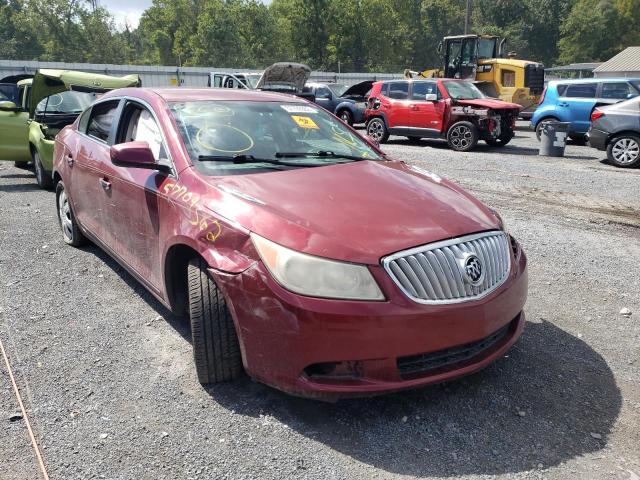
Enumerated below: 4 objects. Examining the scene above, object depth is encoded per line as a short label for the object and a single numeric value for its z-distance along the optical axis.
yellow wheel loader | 18.86
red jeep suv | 12.95
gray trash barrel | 12.35
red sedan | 2.42
